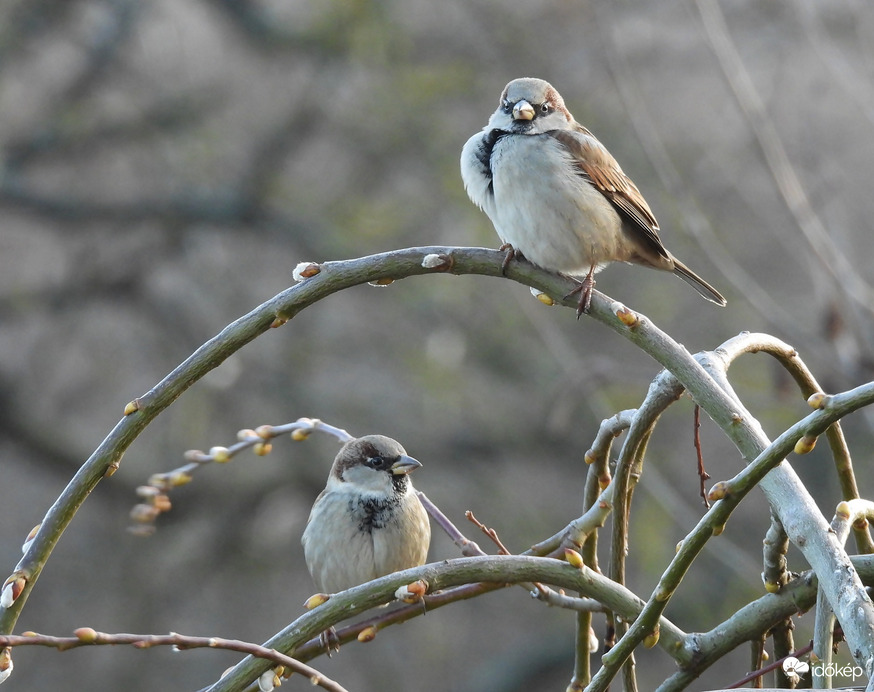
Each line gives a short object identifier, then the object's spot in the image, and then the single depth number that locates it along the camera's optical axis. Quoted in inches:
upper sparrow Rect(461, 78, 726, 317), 205.0
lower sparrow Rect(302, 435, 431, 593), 236.2
